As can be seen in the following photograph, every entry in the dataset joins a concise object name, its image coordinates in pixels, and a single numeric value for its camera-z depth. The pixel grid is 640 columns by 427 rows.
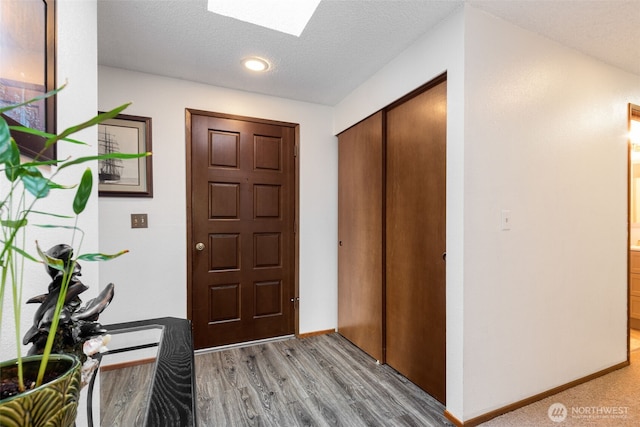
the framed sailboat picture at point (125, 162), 2.16
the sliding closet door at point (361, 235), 2.34
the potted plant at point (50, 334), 0.41
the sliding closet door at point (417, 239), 1.77
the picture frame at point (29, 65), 0.74
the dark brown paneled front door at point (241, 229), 2.47
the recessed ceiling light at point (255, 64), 2.11
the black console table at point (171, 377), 0.63
